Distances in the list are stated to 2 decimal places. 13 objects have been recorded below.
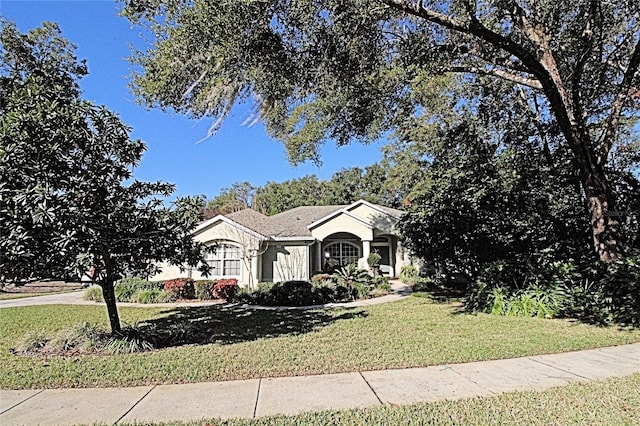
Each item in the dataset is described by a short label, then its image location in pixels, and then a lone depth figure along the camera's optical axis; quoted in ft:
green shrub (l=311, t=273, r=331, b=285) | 54.74
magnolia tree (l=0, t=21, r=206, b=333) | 21.33
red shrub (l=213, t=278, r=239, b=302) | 51.66
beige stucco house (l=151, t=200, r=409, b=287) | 62.49
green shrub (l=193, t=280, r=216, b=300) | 53.78
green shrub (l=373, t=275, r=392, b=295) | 56.85
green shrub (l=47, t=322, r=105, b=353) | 25.07
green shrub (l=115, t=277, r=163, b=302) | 54.29
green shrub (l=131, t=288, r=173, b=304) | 51.93
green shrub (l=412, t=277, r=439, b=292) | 62.08
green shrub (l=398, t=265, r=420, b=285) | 71.52
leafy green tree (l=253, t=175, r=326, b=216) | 164.66
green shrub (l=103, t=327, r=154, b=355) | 24.45
